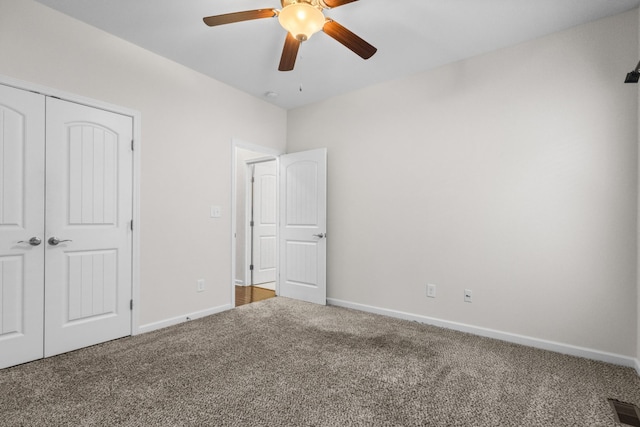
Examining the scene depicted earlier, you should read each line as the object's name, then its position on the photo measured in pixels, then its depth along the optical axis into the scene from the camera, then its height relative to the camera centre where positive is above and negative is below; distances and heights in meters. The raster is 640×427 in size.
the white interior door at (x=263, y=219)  5.45 -0.09
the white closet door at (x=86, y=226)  2.60 -0.12
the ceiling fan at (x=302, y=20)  1.94 +1.18
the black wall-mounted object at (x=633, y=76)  2.21 +0.95
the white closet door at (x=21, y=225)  2.37 -0.10
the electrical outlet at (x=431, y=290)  3.45 -0.80
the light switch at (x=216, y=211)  3.78 +0.02
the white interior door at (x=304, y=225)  4.23 -0.15
